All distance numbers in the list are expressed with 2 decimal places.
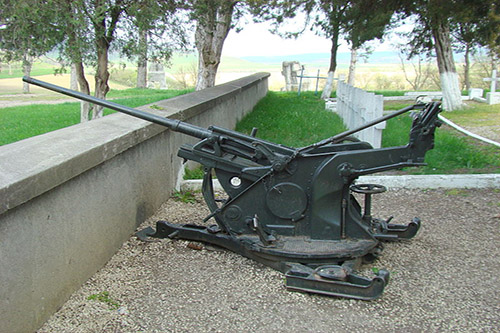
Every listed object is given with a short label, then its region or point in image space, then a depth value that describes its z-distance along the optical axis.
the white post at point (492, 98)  17.41
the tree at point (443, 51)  14.91
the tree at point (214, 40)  13.31
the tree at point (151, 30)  8.90
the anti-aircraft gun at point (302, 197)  3.89
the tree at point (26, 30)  7.84
